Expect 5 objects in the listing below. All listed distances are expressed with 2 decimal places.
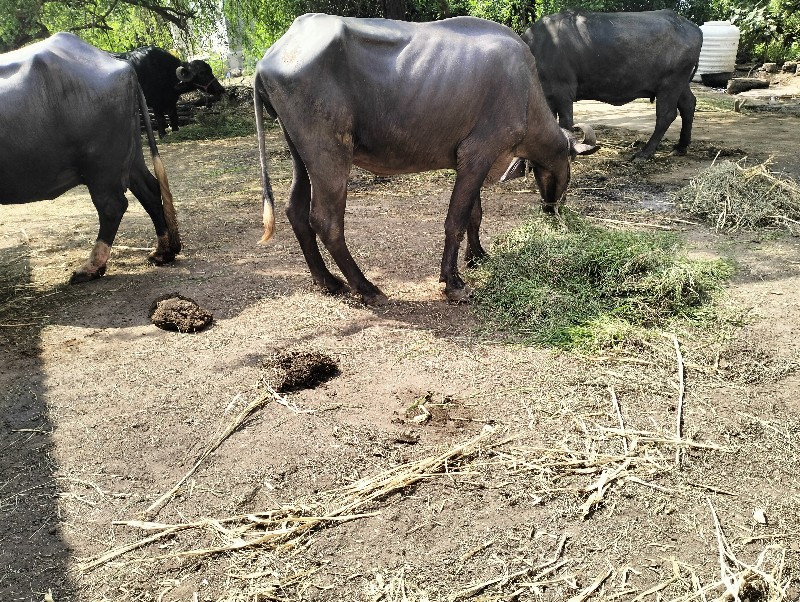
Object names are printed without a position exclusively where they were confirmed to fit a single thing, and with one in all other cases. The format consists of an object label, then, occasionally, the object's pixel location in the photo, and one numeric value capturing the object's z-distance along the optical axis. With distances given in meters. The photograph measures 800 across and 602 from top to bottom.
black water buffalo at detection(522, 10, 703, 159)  9.12
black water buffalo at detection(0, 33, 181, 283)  5.12
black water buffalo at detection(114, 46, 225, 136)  13.64
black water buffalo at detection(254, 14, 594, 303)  4.50
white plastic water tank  15.84
